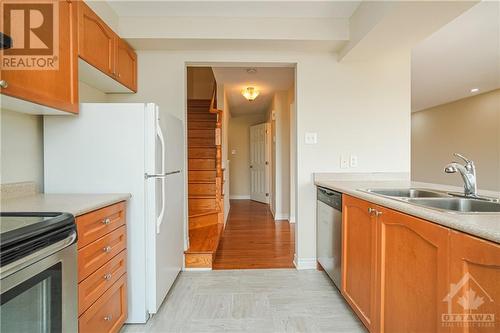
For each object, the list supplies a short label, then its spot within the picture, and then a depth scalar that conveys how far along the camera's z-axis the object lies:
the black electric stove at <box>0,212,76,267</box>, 0.80
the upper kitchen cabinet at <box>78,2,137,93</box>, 1.78
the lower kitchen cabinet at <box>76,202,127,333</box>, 1.28
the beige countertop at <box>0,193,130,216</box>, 1.24
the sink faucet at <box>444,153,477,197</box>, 1.51
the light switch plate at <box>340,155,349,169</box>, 2.72
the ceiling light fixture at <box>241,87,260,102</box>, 4.64
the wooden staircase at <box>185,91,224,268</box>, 3.65
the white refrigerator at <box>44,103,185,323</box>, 1.75
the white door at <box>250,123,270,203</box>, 6.60
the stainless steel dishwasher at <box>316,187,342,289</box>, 2.08
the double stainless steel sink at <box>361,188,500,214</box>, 1.35
